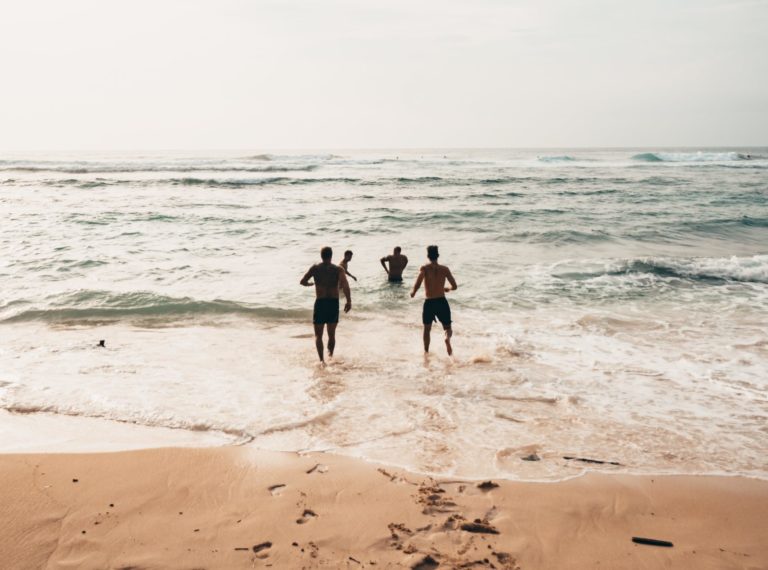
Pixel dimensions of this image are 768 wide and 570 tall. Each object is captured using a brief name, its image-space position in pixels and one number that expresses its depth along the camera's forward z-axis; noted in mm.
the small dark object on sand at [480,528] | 3699
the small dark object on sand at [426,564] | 3328
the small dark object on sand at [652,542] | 3621
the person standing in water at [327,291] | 7988
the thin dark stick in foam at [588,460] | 4816
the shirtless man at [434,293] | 8250
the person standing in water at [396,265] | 12326
